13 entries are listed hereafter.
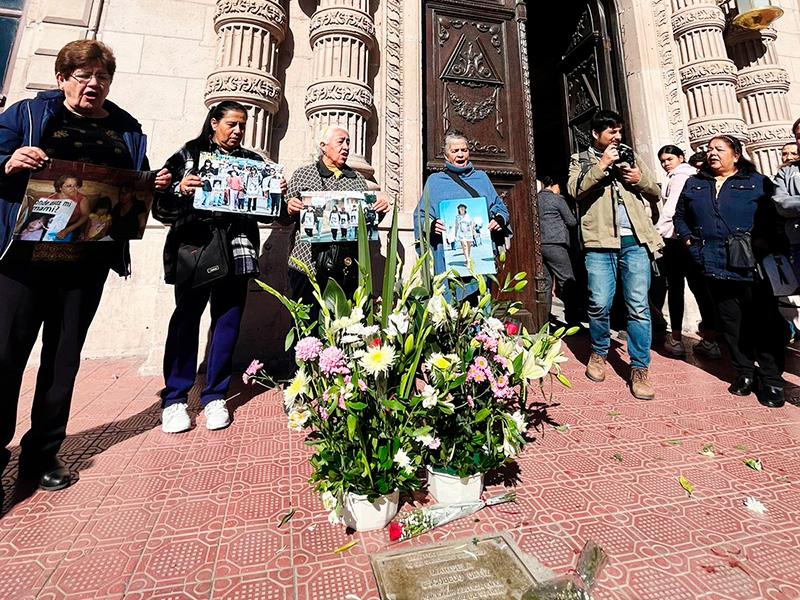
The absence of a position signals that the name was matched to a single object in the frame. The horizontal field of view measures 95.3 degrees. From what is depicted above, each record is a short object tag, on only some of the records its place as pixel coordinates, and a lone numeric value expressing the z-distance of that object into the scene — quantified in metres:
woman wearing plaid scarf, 2.41
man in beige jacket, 3.07
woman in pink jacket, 4.18
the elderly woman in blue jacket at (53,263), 1.69
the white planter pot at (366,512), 1.46
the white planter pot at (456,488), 1.62
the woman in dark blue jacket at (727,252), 2.97
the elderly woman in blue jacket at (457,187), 3.08
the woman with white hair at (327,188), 2.72
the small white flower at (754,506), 1.61
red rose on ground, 1.40
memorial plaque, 1.17
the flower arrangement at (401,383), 1.44
